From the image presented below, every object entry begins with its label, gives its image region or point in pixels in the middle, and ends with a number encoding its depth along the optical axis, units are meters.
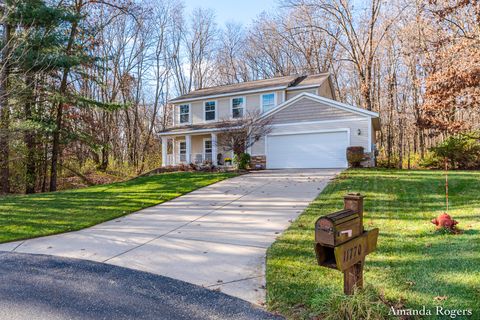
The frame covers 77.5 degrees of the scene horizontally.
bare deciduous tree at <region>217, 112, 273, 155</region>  14.80
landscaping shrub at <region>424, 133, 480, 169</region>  14.87
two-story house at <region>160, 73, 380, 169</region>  14.70
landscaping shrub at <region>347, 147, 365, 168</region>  13.95
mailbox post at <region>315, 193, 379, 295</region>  2.22
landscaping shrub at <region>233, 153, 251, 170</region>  15.38
